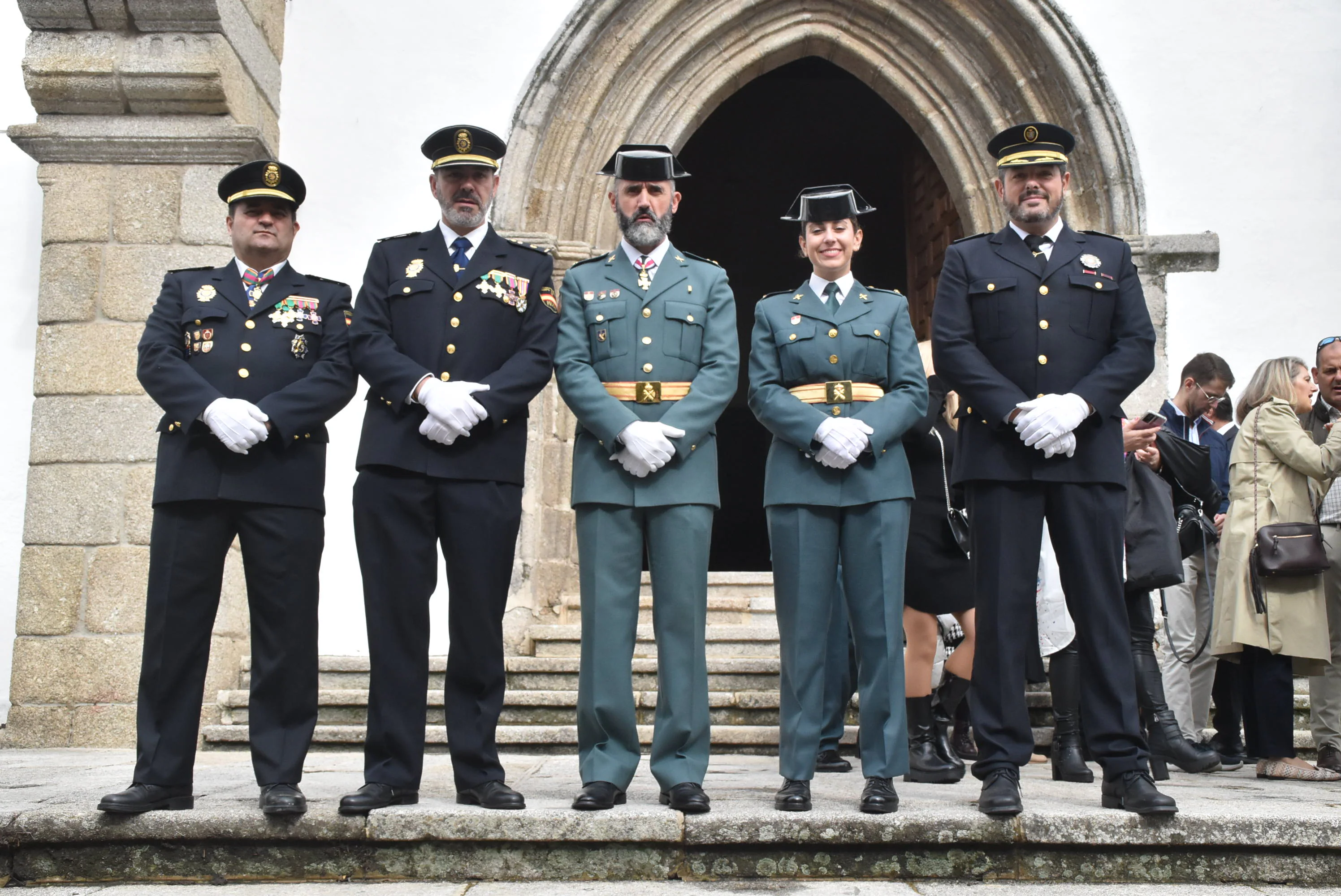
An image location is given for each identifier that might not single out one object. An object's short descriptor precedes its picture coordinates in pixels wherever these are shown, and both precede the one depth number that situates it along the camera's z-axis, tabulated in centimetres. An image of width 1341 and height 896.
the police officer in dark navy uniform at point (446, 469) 346
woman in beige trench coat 456
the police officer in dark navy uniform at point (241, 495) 345
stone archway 653
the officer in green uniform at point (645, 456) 345
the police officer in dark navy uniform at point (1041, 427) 339
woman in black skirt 441
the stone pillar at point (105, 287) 573
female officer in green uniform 349
